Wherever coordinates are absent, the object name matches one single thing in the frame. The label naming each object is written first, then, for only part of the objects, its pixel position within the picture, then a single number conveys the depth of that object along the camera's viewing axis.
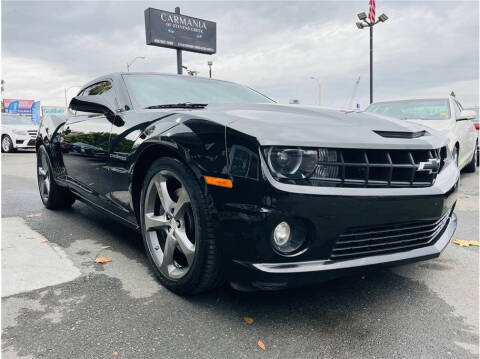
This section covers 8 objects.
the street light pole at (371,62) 15.80
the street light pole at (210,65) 26.90
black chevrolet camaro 1.71
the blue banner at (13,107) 47.44
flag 15.15
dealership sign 25.25
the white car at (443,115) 5.75
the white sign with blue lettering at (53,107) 37.25
